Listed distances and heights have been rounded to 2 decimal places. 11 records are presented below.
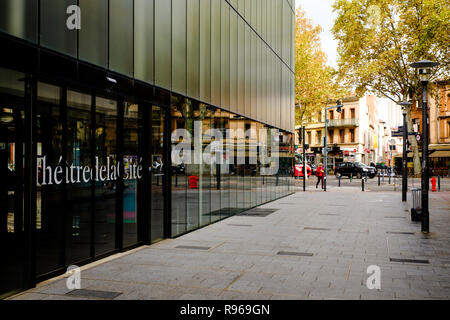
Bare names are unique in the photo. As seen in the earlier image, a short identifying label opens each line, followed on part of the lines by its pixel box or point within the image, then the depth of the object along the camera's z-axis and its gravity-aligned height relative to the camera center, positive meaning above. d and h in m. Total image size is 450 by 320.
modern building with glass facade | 5.93 +0.78
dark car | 44.50 -0.61
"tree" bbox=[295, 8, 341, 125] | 44.47 +10.05
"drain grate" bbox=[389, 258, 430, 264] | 7.81 -1.76
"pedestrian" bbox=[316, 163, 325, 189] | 29.38 -0.53
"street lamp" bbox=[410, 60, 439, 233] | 10.88 +0.47
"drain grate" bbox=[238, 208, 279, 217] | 15.05 -1.74
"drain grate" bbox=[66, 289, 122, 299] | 5.68 -1.71
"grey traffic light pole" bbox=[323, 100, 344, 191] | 37.59 +5.06
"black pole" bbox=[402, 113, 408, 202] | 19.50 -0.46
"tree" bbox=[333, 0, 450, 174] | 35.50 +10.39
